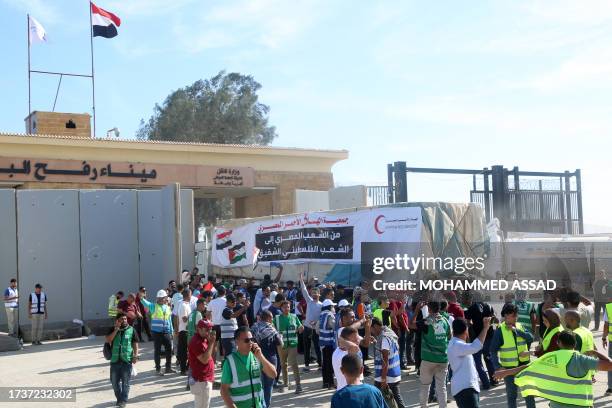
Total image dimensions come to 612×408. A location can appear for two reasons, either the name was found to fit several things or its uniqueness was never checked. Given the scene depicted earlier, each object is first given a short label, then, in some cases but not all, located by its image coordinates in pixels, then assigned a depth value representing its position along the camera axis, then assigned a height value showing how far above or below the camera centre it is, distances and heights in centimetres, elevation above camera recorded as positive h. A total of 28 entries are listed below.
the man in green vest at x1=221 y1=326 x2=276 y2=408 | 651 -141
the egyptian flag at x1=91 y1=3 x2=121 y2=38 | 3581 +1045
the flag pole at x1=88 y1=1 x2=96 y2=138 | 3430 +675
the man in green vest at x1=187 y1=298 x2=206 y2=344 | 1223 -161
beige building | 2978 +272
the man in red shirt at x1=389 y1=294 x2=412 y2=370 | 1247 -192
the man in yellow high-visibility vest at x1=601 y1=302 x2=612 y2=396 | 1021 -181
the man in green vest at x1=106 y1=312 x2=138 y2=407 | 1014 -189
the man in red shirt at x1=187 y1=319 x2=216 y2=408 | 848 -166
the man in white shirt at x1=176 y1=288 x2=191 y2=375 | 1323 -195
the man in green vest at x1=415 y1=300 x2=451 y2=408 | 891 -176
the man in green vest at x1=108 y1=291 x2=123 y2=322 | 1756 -203
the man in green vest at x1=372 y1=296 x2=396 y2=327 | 1138 -155
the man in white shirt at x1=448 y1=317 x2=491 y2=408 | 737 -166
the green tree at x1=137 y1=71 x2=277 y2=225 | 5053 +771
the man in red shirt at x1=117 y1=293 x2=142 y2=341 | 1299 -153
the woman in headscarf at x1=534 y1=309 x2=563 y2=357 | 761 -128
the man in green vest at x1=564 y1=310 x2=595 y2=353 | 773 -137
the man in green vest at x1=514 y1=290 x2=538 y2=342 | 1186 -172
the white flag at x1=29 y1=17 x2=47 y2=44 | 3475 +975
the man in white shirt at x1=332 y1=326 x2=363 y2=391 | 696 -128
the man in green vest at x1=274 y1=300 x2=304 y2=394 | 1138 -192
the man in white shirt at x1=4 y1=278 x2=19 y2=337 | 1977 -216
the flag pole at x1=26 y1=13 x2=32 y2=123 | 3360 +668
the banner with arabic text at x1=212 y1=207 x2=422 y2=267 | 1705 -43
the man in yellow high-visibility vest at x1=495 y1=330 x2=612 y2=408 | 595 -140
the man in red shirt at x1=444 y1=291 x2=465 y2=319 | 1093 -147
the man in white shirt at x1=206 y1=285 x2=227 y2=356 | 1304 -161
